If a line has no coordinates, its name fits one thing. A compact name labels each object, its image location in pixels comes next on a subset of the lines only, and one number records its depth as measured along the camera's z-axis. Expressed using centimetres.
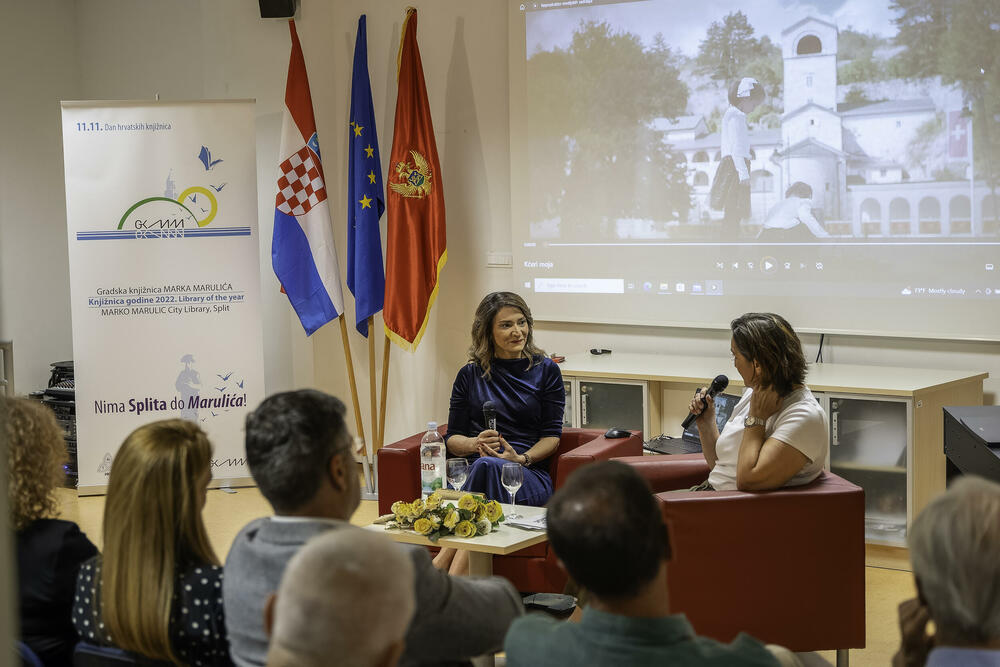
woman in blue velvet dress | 435
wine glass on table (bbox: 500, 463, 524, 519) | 353
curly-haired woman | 209
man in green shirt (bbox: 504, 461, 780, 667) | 155
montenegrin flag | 577
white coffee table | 321
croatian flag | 584
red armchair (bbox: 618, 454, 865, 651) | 319
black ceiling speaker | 613
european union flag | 584
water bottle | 403
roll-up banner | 565
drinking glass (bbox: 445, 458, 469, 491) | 373
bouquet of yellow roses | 332
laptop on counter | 464
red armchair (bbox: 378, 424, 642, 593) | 376
